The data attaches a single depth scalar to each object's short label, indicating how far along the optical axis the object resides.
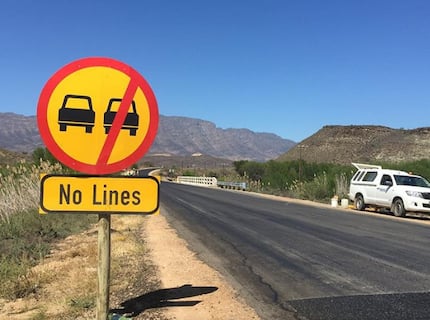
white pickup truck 18.69
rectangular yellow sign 3.74
